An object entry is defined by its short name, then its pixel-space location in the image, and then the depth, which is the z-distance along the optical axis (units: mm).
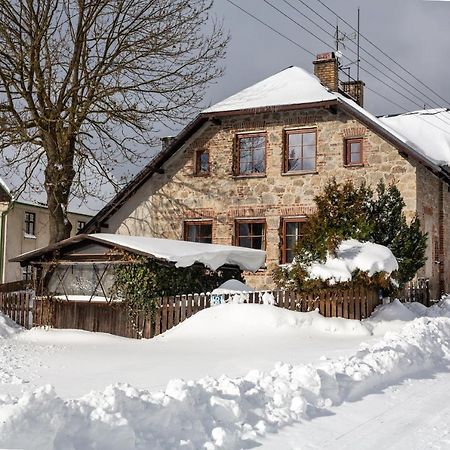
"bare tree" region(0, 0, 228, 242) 17828
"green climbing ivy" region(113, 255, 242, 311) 13328
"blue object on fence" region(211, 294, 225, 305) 13352
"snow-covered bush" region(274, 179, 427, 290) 13227
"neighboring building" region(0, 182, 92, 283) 29375
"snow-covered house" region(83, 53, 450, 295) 19953
